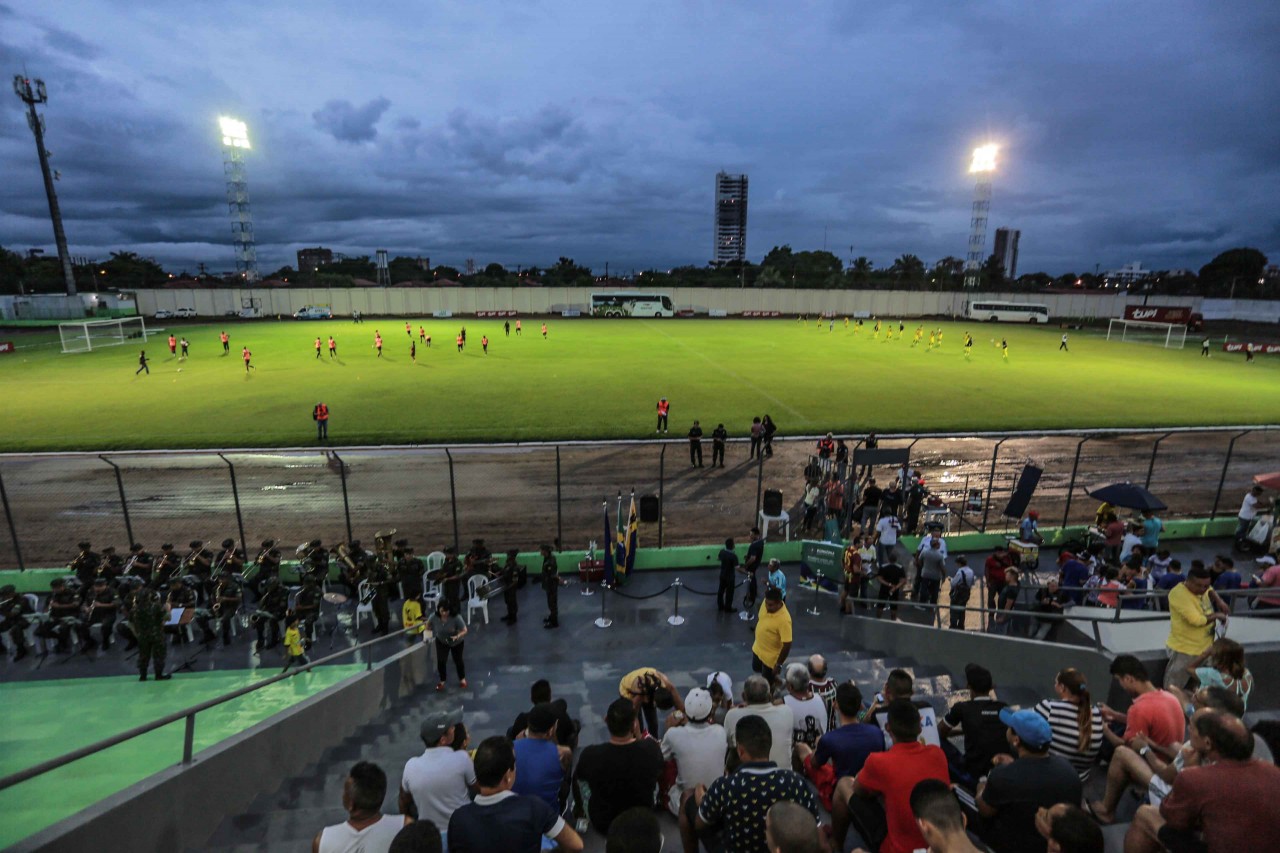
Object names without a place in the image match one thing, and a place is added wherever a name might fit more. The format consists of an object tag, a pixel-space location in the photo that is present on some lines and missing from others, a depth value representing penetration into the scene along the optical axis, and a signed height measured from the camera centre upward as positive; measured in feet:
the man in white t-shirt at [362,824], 11.49 -9.65
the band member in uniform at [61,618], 32.63 -16.78
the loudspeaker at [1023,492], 47.75 -15.63
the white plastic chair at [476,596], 35.55 -17.37
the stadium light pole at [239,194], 312.71 +45.71
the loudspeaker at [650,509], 44.91 -15.77
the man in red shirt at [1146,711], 14.56 -9.74
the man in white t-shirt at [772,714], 15.06 -10.01
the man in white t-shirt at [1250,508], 44.96 -15.82
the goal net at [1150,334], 212.17 -19.56
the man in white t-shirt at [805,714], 16.84 -11.16
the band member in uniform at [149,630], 29.27 -15.71
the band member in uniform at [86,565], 36.40 -16.05
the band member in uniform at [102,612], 33.19 -16.76
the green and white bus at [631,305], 302.86 -10.77
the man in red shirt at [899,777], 12.08 -9.41
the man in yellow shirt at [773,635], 23.52 -12.90
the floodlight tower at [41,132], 231.91 +53.94
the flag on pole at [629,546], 40.11 -16.35
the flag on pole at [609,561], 39.21 -16.88
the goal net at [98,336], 172.24 -15.75
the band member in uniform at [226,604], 33.94 -16.72
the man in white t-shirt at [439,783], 13.76 -10.58
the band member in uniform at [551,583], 34.35 -15.92
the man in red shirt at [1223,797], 10.16 -8.26
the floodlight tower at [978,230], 333.42 +26.61
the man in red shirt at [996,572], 34.88 -15.65
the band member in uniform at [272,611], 33.68 -17.05
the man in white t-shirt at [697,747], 14.49 -10.40
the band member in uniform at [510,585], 34.88 -16.27
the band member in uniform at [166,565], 35.73 -16.16
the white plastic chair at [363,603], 35.58 -17.69
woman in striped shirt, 14.94 -10.23
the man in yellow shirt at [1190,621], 20.16 -10.65
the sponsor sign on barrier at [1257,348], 185.59 -19.80
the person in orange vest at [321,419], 73.41 -15.35
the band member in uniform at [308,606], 32.71 -16.28
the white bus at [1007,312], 287.69 -14.14
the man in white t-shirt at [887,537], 41.06 -16.19
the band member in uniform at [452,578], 34.81 -16.10
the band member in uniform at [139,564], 37.65 -16.43
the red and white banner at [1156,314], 243.40 -13.26
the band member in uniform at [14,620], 32.01 -16.54
